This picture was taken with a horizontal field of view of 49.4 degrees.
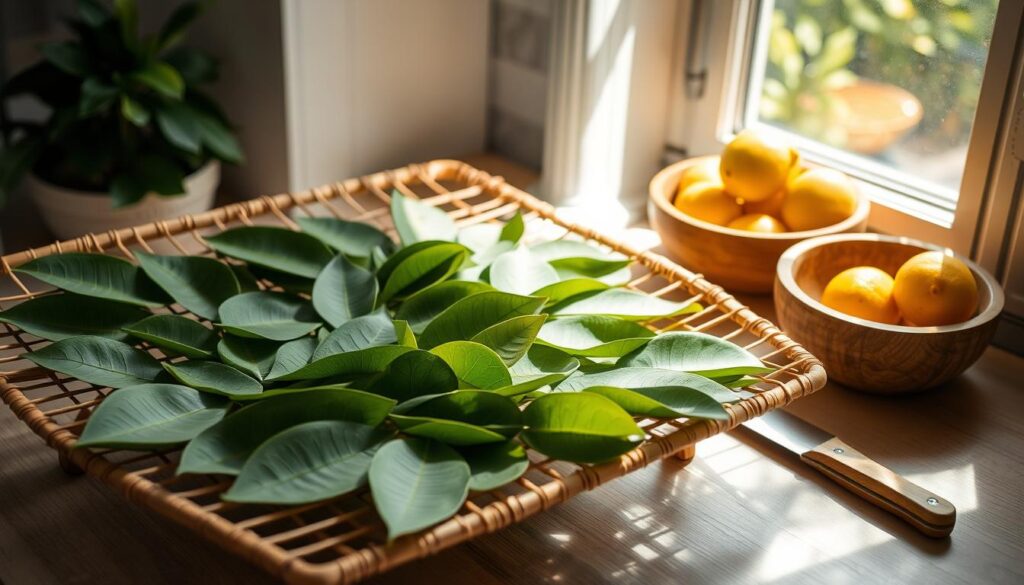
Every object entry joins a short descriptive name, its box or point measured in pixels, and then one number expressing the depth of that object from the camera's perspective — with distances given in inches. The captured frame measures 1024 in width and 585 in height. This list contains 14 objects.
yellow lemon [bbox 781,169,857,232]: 44.9
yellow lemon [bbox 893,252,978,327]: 38.5
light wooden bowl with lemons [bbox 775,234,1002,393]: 37.8
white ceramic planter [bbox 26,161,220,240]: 49.9
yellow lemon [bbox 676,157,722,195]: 48.3
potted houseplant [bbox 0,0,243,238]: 48.9
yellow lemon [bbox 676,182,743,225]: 46.0
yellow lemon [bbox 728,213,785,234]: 45.2
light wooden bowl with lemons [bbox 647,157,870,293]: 44.2
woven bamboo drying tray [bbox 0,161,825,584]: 27.1
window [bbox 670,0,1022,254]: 43.2
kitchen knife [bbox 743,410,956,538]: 34.2
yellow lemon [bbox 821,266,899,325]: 39.7
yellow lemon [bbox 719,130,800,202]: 44.9
